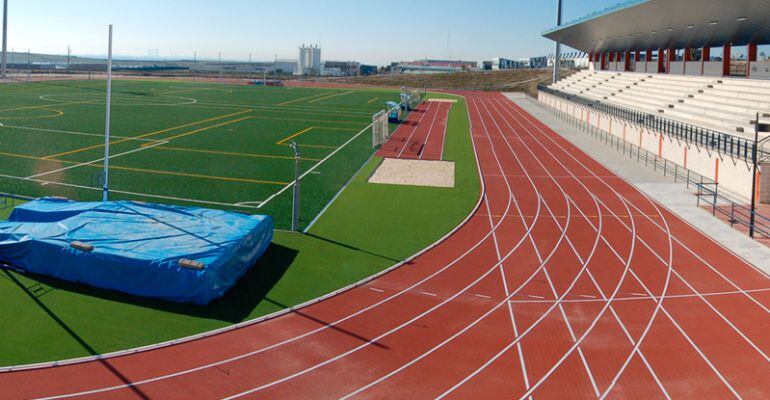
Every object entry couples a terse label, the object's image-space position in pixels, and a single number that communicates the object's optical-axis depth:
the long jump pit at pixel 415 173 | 30.16
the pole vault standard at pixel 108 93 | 21.45
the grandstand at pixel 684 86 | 31.66
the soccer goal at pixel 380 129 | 40.59
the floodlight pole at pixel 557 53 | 82.38
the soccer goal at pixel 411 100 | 65.07
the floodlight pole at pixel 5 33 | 89.75
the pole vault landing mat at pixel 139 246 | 14.98
